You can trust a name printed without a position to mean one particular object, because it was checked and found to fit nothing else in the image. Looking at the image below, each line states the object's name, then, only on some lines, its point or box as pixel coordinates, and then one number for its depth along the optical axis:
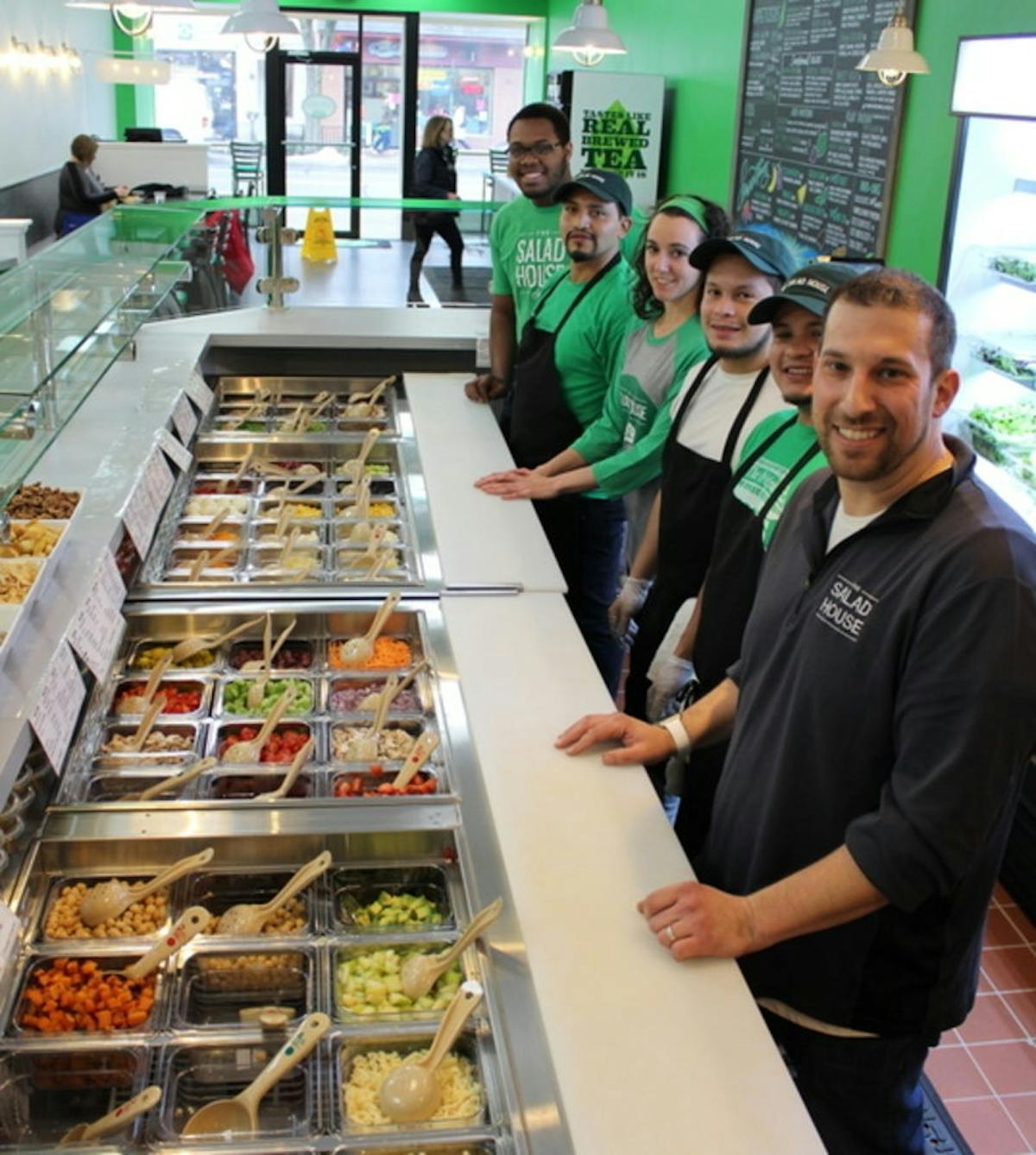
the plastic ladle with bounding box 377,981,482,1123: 1.69
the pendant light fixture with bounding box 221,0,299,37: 7.67
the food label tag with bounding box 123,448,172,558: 2.82
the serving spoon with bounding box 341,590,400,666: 2.77
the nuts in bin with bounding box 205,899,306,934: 2.02
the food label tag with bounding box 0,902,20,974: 1.66
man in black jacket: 1.57
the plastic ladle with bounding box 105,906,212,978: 1.89
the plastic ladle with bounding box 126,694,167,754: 2.41
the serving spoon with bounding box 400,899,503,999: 1.84
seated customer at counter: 10.79
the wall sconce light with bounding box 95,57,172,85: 11.91
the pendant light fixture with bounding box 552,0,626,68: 7.70
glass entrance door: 16.02
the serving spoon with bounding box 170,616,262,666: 2.74
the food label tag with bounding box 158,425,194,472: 3.37
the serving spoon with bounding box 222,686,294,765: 2.40
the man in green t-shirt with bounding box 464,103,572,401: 4.25
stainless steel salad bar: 1.71
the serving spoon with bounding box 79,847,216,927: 1.97
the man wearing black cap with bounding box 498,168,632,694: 3.78
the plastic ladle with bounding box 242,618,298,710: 2.61
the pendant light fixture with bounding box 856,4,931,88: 4.92
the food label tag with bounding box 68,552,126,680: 2.27
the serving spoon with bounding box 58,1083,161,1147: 1.60
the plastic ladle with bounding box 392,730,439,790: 2.30
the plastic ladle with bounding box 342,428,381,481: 3.79
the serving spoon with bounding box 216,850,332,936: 1.98
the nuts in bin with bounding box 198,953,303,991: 1.94
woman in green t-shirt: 3.23
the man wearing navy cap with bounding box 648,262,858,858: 2.29
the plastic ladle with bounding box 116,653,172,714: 2.55
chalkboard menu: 6.20
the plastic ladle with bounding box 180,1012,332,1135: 1.65
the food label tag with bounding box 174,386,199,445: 3.74
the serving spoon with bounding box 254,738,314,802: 2.26
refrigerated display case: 4.86
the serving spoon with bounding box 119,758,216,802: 2.25
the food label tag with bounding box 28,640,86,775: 1.97
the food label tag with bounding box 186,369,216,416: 4.00
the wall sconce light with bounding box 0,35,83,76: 12.77
